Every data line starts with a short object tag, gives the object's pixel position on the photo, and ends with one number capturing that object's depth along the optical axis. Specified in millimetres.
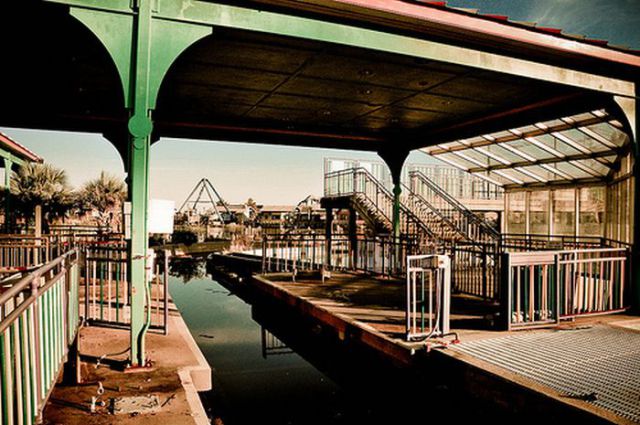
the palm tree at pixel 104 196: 24859
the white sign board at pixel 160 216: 5828
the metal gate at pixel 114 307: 6707
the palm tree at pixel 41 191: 18172
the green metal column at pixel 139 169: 5191
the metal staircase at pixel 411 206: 14773
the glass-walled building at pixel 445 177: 19594
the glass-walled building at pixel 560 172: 12281
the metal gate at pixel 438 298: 6031
